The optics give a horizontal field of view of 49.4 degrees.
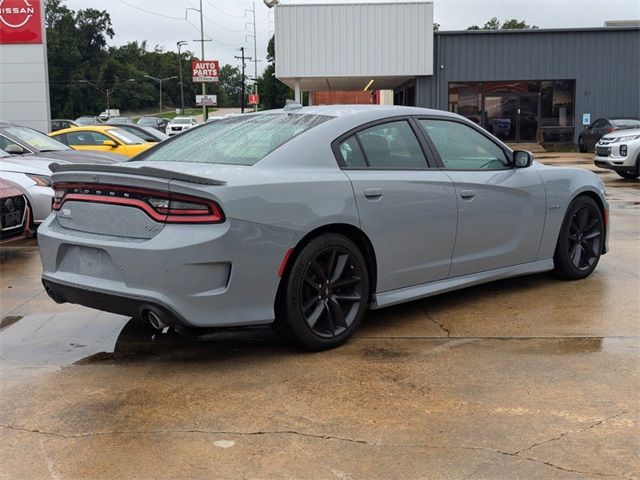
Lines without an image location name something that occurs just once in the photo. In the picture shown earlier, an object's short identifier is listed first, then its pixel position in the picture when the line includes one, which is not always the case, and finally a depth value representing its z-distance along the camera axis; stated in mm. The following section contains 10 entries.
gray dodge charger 3789
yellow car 14016
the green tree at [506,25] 76938
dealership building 27047
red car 7500
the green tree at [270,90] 112688
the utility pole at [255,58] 80012
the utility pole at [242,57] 97969
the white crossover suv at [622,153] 14781
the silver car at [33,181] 8336
